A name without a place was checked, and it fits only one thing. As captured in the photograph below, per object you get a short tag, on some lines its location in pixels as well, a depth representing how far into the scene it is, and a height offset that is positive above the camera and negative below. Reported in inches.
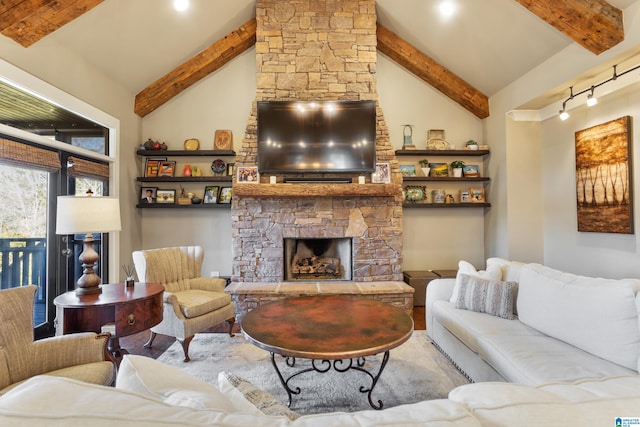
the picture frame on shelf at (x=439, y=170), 189.0 +28.6
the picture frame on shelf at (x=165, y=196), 184.7 +14.5
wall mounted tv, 160.4 +42.2
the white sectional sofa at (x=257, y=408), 20.3 -14.8
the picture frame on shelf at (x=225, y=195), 184.5 +14.7
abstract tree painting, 121.3 +15.7
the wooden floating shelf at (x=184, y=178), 179.3 +24.0
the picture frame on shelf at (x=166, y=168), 185.2 +31.0
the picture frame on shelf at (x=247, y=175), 163.8 +23.3
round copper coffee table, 68.6 -27.8
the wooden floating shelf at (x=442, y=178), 183.8 +22.9
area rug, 82.4 -47.6
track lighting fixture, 113.1 +50.1
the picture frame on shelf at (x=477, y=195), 188.1 +13.0
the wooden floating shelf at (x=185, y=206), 179.5 +8.4
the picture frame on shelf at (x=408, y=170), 188.2 +28.5
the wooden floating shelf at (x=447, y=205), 184.4 +7.2
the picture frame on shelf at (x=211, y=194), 186.1 +15.4
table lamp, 87.5 +0.4
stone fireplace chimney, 163.9 +63.7
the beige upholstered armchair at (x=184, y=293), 107.9 -28.9
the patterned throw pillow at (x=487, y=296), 96.7 -25.4
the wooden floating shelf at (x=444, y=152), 184.7 +38.3
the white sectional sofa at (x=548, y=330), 64.6 -29.7
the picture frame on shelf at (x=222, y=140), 186.5 +47.5
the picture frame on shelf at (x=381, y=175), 163.6 +22.5
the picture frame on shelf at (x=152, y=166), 185.3 +32.4
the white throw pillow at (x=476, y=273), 107.7 -19.9
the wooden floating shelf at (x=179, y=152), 180.1 +39.1
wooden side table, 82.5 -24.7
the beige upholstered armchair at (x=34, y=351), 61.1 -27.0
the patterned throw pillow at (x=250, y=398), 32.0 -19.0
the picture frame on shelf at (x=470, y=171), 187.0 +27.3
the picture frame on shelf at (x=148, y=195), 183.6 +15.2
